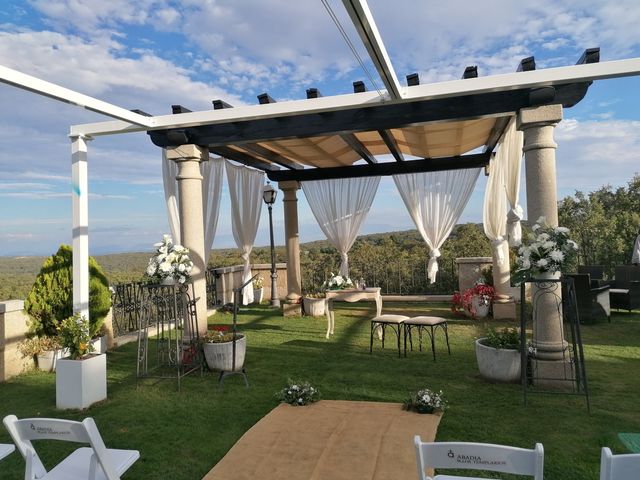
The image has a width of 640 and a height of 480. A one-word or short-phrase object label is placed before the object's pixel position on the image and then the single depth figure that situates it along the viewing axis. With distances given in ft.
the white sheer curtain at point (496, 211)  23.35
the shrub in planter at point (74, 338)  13.51
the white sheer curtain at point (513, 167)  18.61
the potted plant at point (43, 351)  17.30
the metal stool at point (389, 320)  17.88
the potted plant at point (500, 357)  14.01
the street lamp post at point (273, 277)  32.27
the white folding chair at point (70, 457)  6.22
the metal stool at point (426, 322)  16.89
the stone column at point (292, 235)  28.96
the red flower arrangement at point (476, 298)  24.89
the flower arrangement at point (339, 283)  23.12
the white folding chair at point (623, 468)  4.77
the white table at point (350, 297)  21.72
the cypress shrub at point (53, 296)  17.52
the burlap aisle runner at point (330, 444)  8.95
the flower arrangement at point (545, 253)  12.16
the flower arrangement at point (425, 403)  11.80
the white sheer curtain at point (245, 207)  27.61
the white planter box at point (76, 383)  13.07
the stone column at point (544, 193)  13.60
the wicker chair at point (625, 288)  24.68
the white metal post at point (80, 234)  15.26
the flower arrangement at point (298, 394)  12.82
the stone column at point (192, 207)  17.74
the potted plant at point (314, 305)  28.02
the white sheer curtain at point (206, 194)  20.83
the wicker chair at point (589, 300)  21.97
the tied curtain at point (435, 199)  27.76
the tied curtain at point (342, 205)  30.86
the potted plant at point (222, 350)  16.06
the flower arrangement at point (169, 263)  15.48
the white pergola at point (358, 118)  12.66
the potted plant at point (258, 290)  35.07
